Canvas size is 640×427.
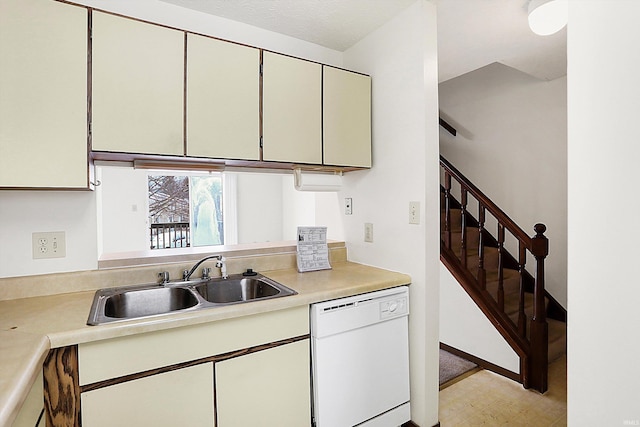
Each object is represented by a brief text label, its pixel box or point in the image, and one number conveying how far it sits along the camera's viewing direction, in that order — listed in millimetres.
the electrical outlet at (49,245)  1552
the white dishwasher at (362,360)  1584
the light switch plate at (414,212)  1852
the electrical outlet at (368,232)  2184
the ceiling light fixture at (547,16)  1741
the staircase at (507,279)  2293
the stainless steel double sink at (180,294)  1541
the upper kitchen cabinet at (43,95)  1270
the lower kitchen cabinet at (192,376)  1143
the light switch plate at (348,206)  2363
